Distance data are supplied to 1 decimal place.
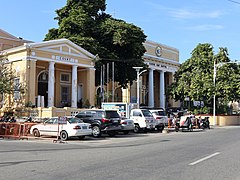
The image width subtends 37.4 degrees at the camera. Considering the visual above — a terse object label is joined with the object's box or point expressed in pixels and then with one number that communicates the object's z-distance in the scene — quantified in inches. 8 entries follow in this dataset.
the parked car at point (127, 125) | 1007.0
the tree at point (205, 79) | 1667.1
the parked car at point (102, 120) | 934.4
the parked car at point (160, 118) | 1186.3
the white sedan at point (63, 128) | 828.0
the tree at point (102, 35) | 1727.4
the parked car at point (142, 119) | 1115.8
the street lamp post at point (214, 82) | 1635.1
